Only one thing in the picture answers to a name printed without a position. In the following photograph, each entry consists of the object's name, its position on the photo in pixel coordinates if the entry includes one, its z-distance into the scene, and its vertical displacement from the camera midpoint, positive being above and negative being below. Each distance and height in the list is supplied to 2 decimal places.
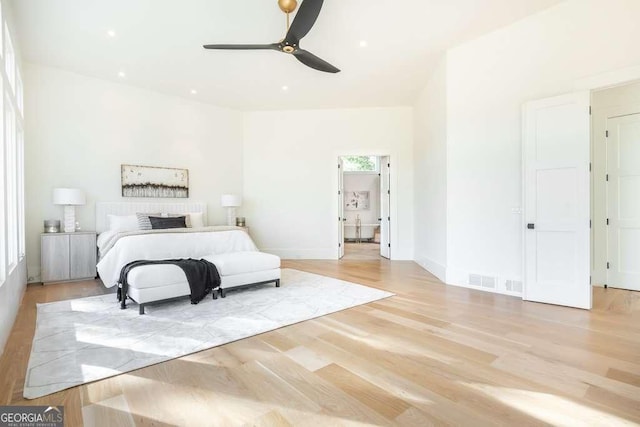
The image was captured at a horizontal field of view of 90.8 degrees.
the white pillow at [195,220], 6.01 -0.19
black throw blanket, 3.40 -0.75
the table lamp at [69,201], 4.74 +0.15
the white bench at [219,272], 3.21 -0.76
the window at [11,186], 3.00 +0.27
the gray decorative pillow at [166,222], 5.22 -0.20
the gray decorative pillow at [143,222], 5.20 -0.19
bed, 3.90 -0.45
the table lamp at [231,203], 6.63 +0.14
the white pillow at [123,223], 5.13 -0.20
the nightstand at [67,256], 4.58 -0.67
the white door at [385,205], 7.05 +0.08
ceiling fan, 2.74 +1.72
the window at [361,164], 11.63 +1.70
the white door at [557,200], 3.37 +0.08
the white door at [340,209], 7.15 -0.02
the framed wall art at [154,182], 5.71 +0.55
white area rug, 2.11 -1.05
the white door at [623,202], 4.22 +0.06
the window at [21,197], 3.88 +0.19
